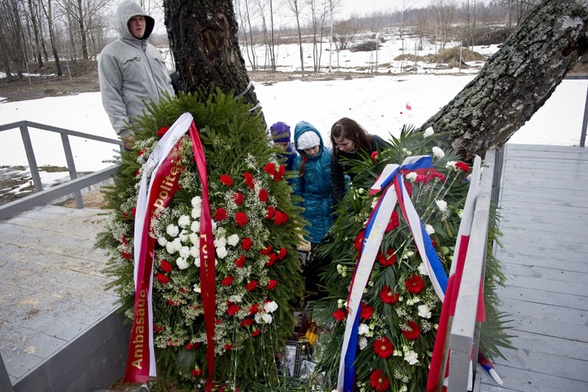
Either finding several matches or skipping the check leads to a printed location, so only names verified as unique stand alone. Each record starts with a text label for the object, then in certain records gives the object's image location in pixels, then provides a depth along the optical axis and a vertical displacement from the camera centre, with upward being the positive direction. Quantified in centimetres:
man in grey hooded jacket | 303 -4
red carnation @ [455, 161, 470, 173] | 210 -55
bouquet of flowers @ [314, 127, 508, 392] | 187 -101
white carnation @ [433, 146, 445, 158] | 223 -51
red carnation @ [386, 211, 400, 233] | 195 -73
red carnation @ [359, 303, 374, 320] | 193 -110
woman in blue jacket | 303 -86
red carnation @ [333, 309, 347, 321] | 205 -117
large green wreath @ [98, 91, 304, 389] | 198 -82
